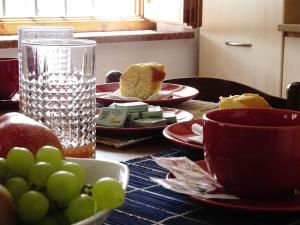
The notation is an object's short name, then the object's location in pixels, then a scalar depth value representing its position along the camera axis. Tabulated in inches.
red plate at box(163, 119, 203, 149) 27.7
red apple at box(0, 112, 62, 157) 19.8
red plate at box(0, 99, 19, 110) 39.9
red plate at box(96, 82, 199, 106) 41.0
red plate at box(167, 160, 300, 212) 19.9
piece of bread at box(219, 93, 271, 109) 31.0
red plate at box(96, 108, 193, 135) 31.8
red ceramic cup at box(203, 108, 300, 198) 20.5
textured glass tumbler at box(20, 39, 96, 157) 26.4
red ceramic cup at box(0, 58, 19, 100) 41.2
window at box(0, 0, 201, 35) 112.2
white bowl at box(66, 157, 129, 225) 18.7
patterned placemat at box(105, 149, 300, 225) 19.8
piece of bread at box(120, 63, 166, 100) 42.6
